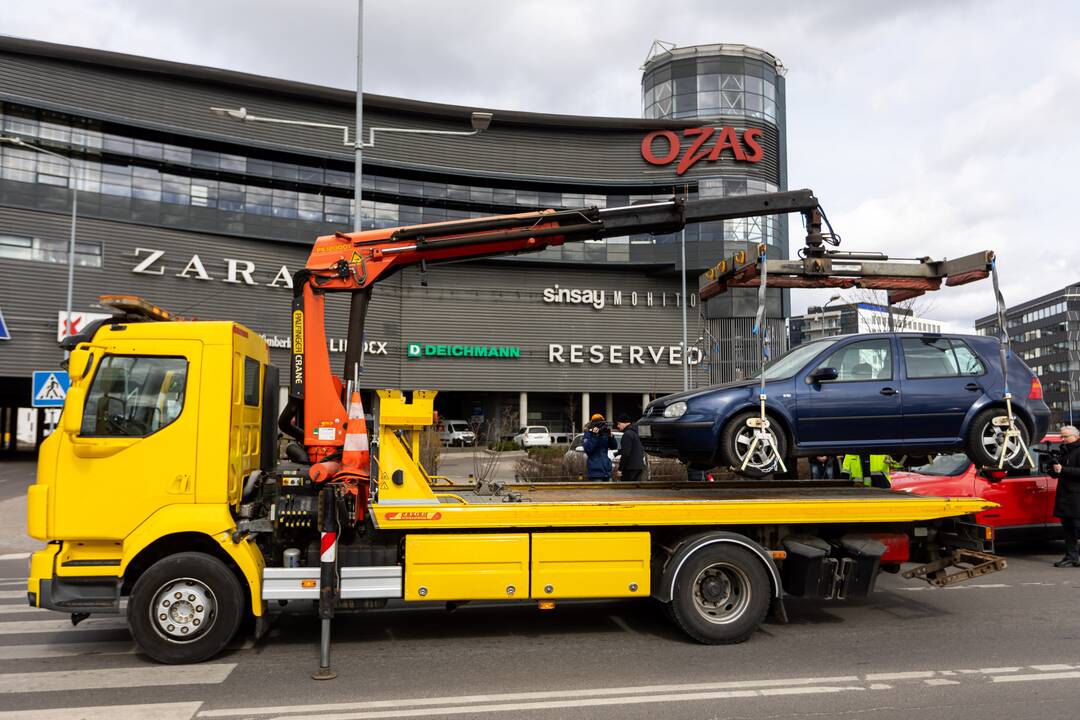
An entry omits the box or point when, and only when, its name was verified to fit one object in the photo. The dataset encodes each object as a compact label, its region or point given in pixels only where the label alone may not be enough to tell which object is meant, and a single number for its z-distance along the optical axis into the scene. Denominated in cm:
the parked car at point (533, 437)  3767
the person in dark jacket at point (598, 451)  1098
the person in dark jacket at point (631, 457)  1048
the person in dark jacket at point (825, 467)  1176
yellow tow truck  567
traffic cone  621
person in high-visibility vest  853
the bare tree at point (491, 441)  1788
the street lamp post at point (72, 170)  3255
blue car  737
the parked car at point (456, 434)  4056
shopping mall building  3234
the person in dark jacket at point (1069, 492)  934
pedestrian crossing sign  1287
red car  988
